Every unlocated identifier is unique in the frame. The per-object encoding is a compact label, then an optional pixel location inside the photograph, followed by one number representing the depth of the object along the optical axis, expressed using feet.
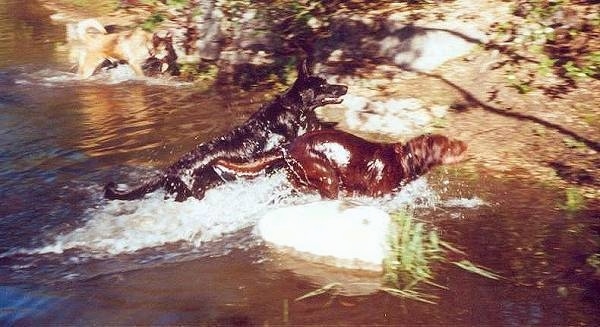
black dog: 18.08
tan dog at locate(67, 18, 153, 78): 35.58
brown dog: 16.40
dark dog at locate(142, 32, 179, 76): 35.78
